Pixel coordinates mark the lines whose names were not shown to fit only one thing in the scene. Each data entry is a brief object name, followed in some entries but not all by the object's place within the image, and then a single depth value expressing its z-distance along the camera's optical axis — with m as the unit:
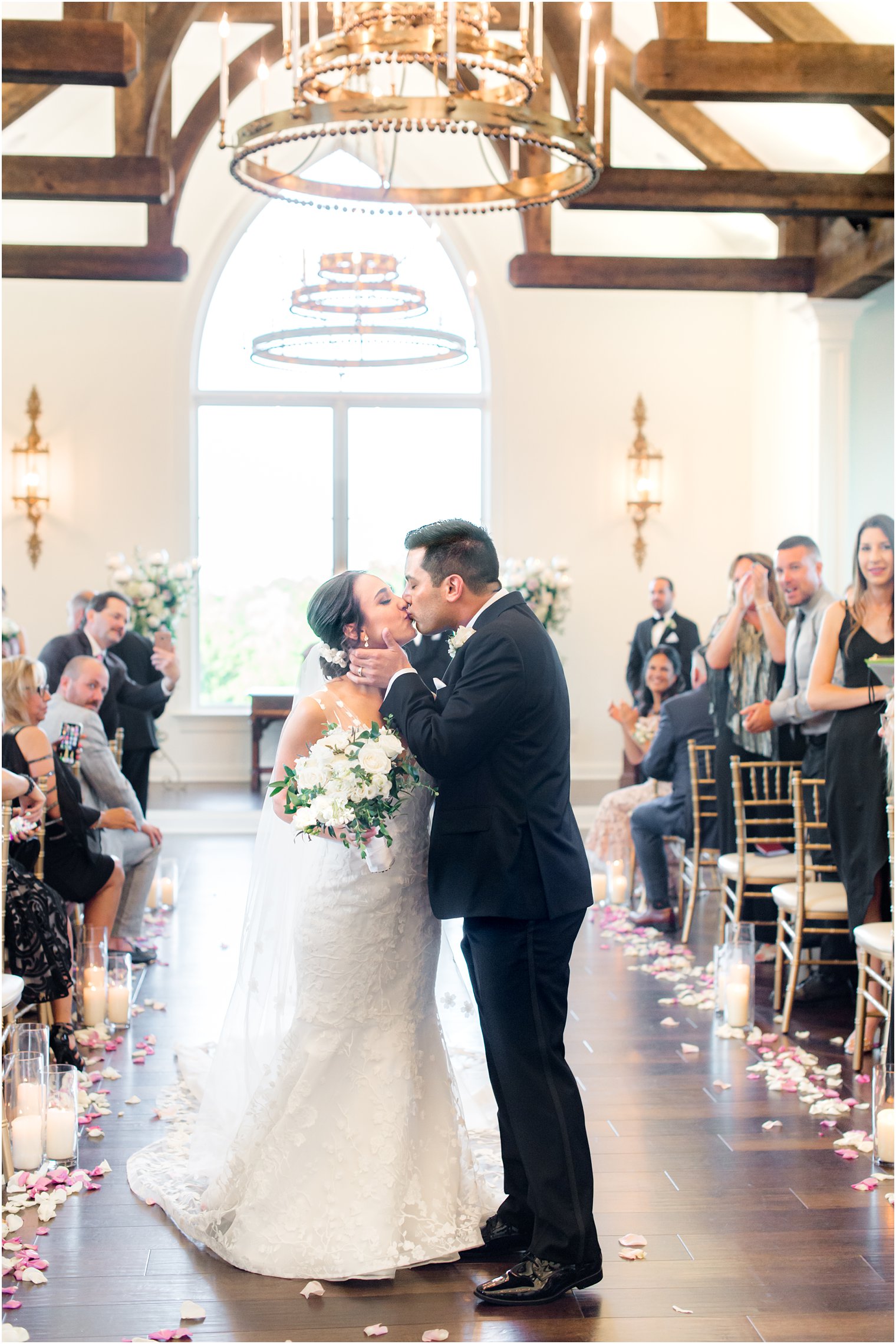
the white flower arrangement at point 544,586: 11.63
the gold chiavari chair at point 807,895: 5.20
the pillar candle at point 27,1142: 3.88
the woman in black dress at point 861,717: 4.96
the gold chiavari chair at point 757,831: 5.86
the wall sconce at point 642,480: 13.10
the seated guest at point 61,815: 4.98
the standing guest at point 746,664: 6.23
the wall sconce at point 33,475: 12.68
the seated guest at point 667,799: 7.03
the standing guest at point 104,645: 7.25
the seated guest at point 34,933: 4.47
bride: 3.34
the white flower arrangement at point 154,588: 10.66
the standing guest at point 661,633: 11.16
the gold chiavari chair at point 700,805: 6.65
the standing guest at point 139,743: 7.96
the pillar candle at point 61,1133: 3.97
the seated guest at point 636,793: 7.90
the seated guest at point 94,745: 5.89
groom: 3.14
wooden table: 12.29
